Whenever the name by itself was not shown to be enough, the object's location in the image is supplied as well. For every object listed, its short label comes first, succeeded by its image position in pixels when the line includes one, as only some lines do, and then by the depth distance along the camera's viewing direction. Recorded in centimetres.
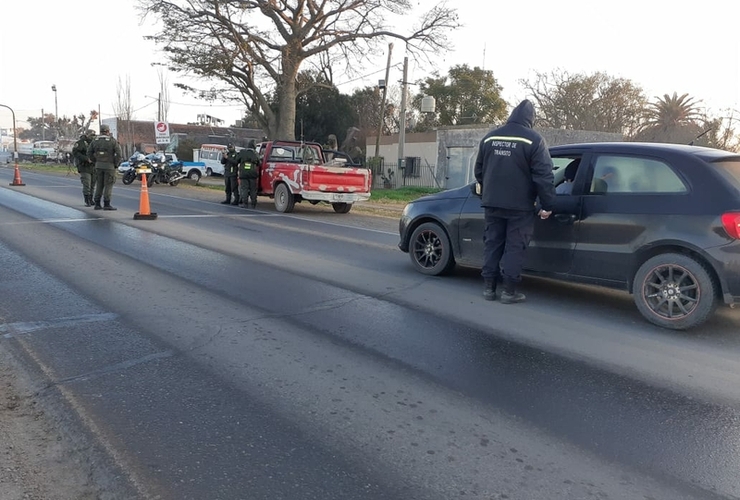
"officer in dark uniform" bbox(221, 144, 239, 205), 1760
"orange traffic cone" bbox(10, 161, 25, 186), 2253
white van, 3819
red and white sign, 3366
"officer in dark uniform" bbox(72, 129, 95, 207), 1428
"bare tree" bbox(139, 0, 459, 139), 2531
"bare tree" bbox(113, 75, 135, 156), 5878
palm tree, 3466
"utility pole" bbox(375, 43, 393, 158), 2886
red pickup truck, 1503
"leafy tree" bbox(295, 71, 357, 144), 4431
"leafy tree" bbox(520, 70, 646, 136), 4019
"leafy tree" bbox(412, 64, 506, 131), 4300
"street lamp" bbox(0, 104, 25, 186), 2254
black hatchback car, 500
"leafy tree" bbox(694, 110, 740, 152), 3106
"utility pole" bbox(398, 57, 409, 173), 2667
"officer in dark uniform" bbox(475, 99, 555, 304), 570
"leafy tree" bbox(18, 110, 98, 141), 8332
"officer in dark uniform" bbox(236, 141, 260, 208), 1616
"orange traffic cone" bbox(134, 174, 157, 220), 1251
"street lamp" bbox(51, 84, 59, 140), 5869
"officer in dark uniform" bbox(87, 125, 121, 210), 1315
